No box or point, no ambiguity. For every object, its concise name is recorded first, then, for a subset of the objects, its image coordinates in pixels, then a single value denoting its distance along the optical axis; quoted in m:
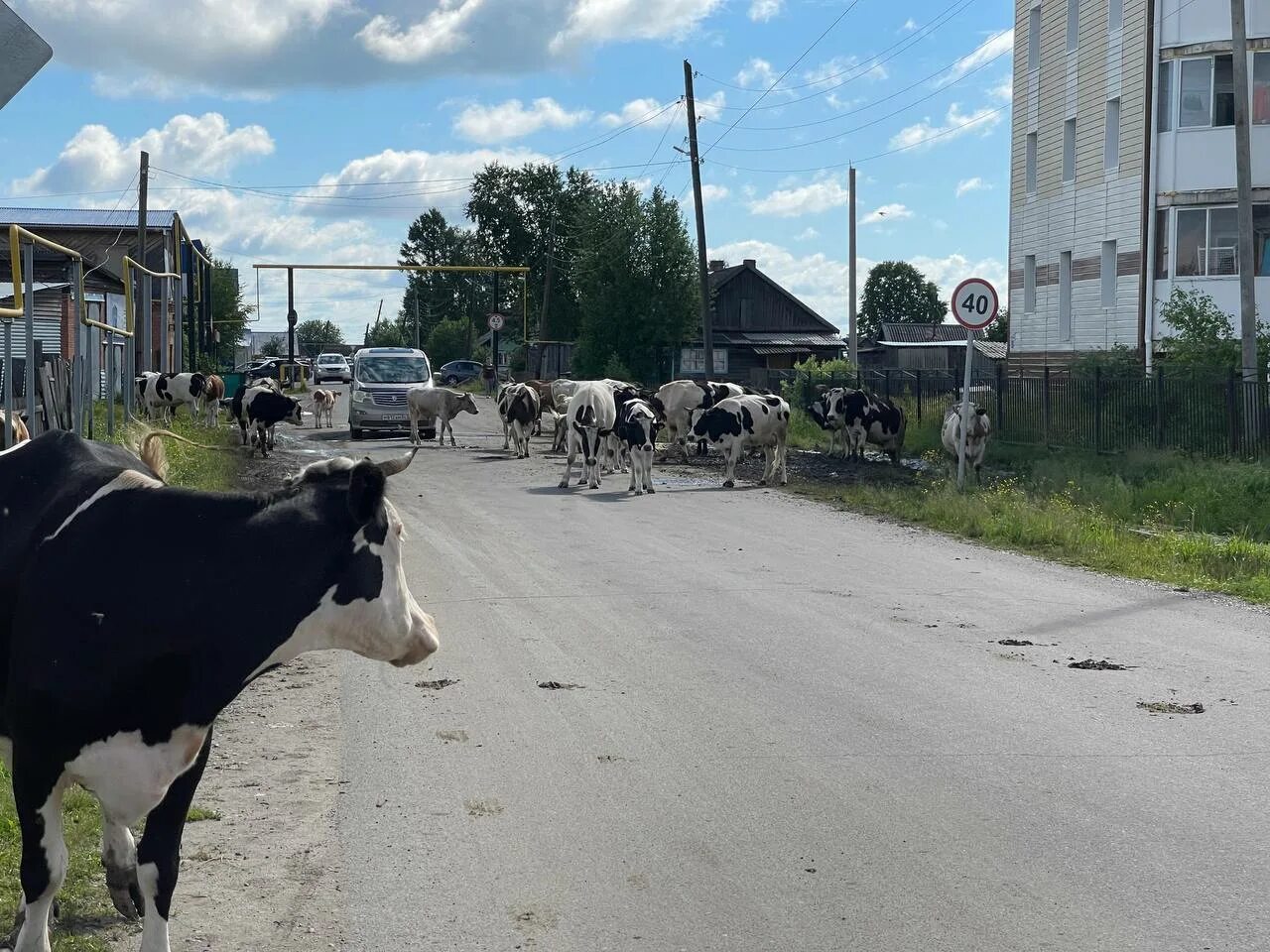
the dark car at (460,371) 91.44
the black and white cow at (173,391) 38.00
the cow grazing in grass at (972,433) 25.58
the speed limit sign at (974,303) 21.59
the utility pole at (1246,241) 24.52
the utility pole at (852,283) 46.38
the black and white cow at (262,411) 30.88
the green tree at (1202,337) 28.86
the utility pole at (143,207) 48.09
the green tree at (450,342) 129.91
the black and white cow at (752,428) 25.55
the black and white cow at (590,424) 24.33
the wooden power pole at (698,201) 45.03
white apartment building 35.94
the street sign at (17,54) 5.69
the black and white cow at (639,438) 23.25
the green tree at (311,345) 186.52
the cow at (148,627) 4.52
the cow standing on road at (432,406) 35.19
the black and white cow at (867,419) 30.55
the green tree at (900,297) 147.38
